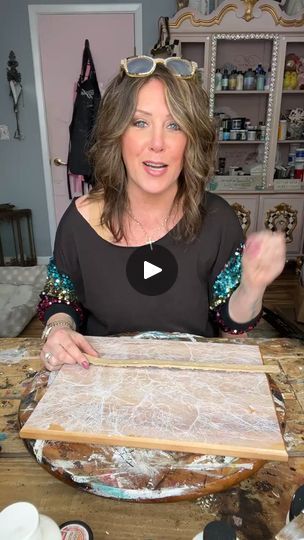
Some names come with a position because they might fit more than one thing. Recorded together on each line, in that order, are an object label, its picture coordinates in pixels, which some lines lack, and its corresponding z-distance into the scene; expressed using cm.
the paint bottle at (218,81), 318
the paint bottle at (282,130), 332
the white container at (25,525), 36
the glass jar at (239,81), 321
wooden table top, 52
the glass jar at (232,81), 322
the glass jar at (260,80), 319
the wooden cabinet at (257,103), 296
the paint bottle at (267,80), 316
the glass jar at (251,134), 334
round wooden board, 53
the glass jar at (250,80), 320
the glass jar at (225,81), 321
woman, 104
